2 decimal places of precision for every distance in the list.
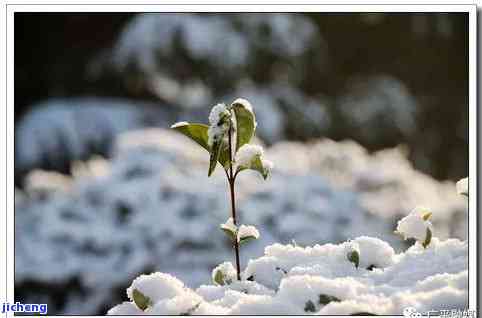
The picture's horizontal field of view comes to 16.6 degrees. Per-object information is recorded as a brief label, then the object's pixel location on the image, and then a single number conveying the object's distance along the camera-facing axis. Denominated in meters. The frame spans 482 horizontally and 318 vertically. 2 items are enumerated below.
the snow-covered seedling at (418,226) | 1.34
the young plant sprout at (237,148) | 1.31
